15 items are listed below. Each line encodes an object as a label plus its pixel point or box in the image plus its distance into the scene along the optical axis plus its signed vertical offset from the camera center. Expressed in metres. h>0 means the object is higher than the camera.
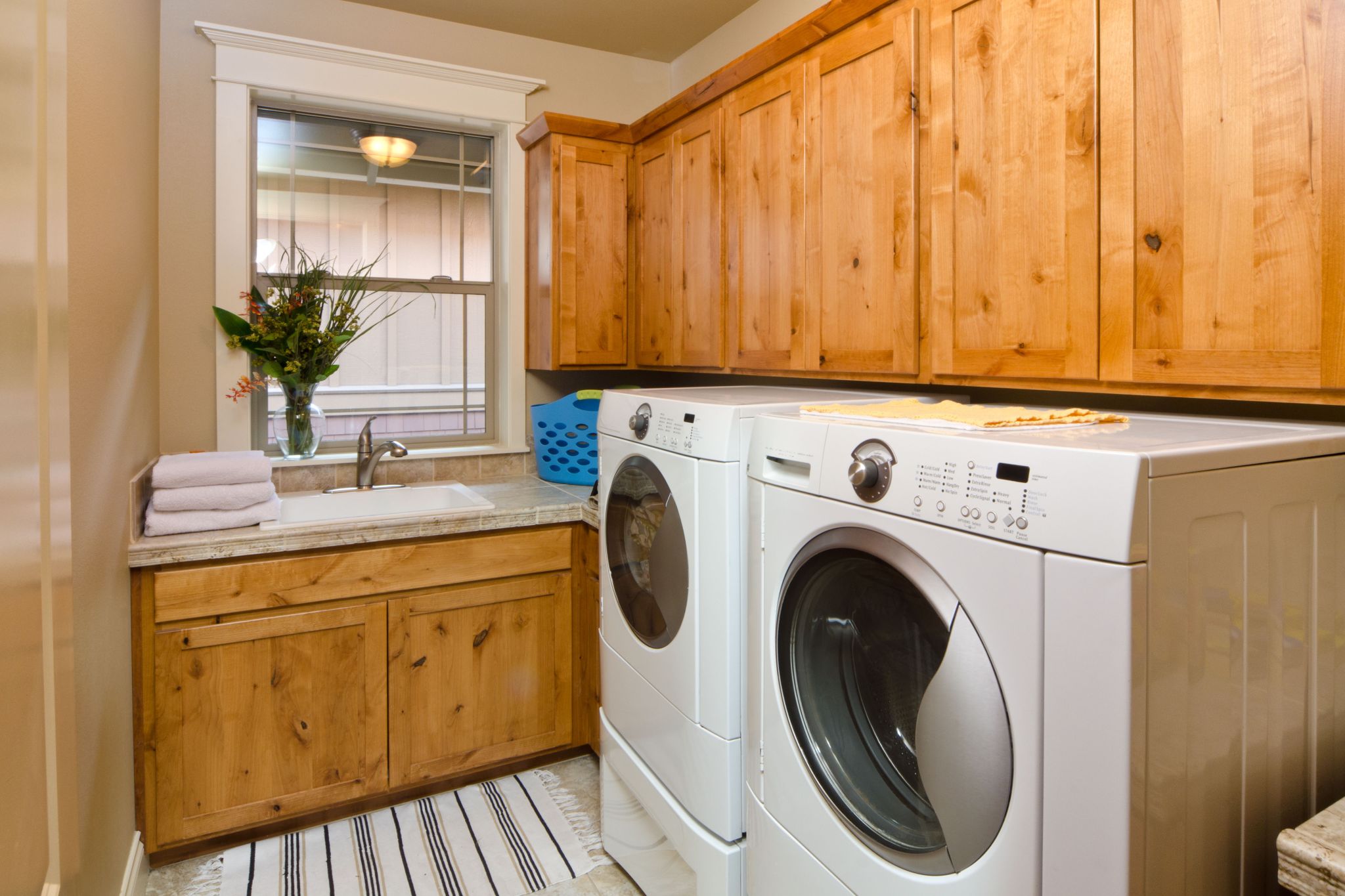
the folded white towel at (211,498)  2.09 -0.19
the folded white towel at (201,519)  2.07 -0.25
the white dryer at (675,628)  1.57 -0.44
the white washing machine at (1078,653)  0.85 -0.27
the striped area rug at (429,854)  2.03 -1.16
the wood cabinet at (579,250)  2.89 +0.66
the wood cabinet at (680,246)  2.51 +0.62
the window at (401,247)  2.83 +0.68
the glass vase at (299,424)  2.73 +0.01
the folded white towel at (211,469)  2.09 -0.11
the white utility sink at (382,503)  2.55 -0.26
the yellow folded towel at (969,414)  1.19 +0.02
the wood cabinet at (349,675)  2.04 -0.71
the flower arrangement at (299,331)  2.63 +0.33
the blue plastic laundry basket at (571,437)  2.92 -0.03
